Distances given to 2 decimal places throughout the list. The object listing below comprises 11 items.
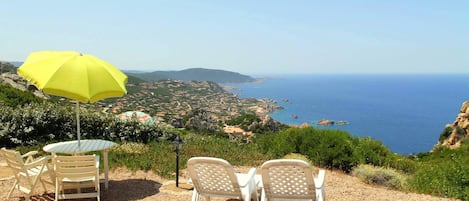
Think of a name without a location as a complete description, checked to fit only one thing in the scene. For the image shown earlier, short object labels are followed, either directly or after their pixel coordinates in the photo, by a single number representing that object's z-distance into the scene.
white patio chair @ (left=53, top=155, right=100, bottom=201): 5.06
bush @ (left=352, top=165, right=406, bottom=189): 7.11
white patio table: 5.55
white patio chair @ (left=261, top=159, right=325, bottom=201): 4.12
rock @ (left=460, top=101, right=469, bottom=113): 31.46
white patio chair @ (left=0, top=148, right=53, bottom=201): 5.06
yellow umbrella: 5.18
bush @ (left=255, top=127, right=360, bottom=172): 8.49
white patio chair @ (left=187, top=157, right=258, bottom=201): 4.30
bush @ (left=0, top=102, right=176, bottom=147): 9.70
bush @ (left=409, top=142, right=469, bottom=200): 6.44
